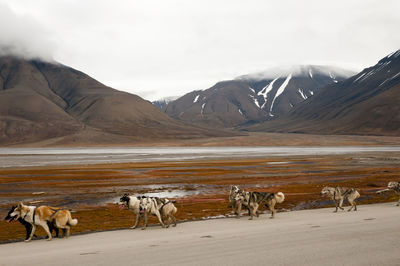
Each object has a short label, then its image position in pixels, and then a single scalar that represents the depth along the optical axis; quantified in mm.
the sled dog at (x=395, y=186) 21633
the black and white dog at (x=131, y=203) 16844
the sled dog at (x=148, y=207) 16609
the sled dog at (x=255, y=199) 18723
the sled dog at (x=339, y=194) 20172
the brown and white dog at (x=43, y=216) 14430
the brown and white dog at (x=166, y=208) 16719
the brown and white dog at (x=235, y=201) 19000
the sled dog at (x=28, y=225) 14415
